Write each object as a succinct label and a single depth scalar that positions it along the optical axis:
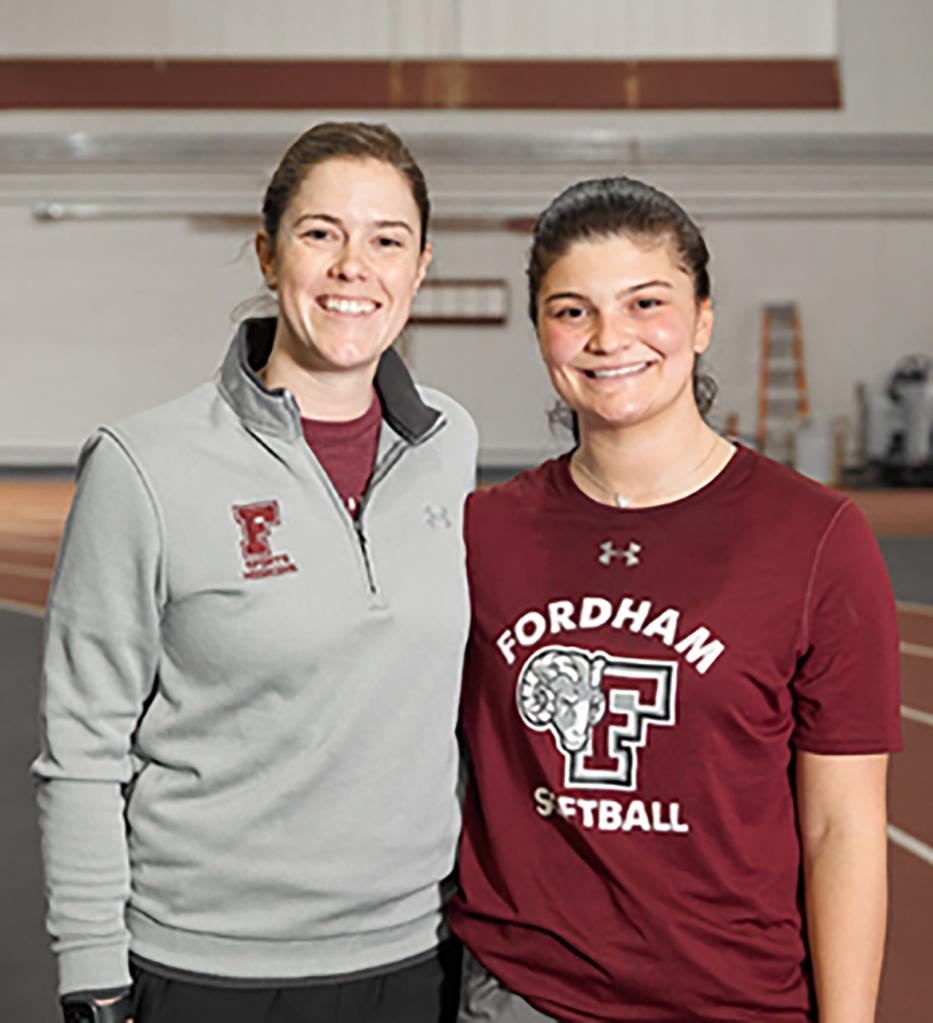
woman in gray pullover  1.79
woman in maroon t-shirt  1.72
